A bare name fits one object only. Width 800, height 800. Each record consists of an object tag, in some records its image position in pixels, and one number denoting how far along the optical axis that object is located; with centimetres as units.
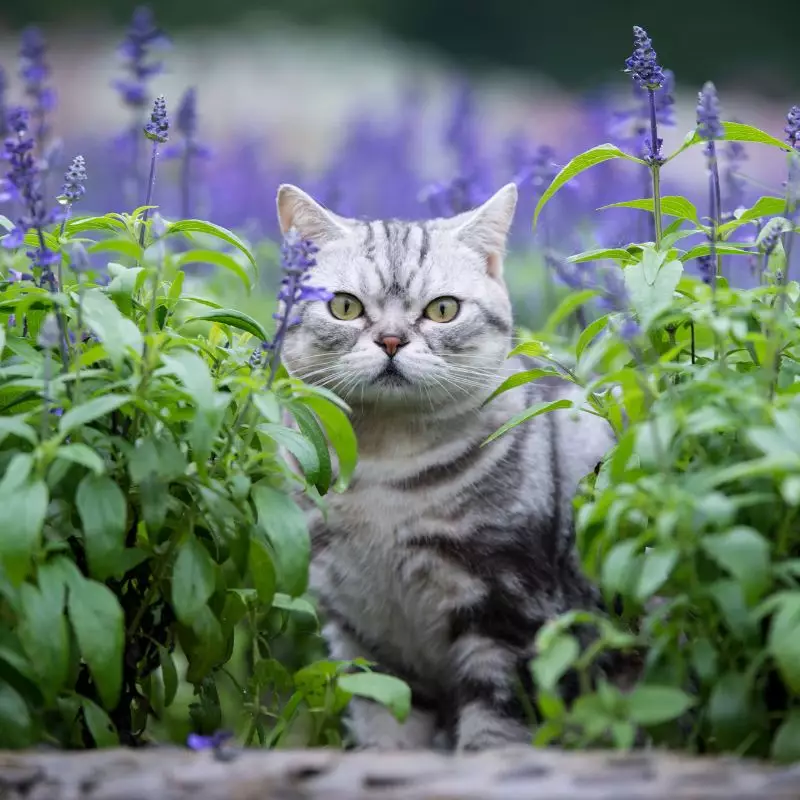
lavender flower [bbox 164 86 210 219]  374
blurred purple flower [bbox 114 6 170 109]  379
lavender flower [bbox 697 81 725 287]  207
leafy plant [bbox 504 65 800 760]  174
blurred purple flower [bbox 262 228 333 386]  209
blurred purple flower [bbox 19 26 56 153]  357
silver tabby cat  271
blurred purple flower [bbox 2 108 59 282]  205
